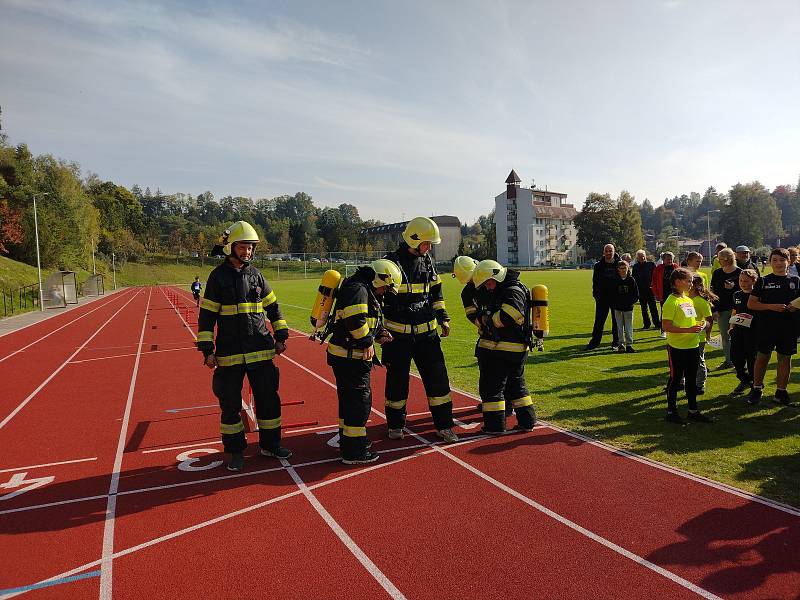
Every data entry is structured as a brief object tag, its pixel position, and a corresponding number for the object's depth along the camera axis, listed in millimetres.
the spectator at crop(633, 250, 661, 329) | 13797
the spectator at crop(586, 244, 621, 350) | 10875
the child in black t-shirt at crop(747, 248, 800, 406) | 6617
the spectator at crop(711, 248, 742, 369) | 8305
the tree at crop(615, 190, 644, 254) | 81188
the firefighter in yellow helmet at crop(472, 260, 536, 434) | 6113
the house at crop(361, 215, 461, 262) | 100562
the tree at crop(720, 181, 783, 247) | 90812
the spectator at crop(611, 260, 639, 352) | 10641
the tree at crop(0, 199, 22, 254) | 49469
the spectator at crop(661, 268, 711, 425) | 6180
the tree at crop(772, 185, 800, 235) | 148875
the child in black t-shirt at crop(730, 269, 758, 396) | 7203
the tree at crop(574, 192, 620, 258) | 80688
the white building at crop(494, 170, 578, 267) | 92750
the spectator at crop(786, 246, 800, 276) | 8164
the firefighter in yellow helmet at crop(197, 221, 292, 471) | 5387
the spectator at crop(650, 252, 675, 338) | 11680
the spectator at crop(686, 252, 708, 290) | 8480
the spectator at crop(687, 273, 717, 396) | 7023
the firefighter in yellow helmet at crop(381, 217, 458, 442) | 5934
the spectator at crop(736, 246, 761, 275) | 9023
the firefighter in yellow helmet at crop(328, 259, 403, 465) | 5297
